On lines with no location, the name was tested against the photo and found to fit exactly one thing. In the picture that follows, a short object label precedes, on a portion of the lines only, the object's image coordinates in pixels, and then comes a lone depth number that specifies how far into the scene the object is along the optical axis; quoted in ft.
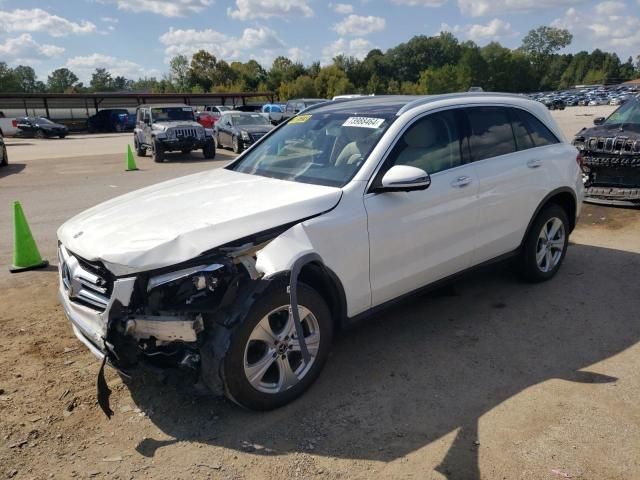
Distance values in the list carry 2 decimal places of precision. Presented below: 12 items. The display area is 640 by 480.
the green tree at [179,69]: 342.40
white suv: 9.34
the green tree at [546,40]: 510.58
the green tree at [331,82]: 272.31
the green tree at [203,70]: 312.91
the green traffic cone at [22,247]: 19.36
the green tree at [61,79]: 483.51
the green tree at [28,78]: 439.63
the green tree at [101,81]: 436.35
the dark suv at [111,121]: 134.92
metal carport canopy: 142.92
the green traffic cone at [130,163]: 51.30
